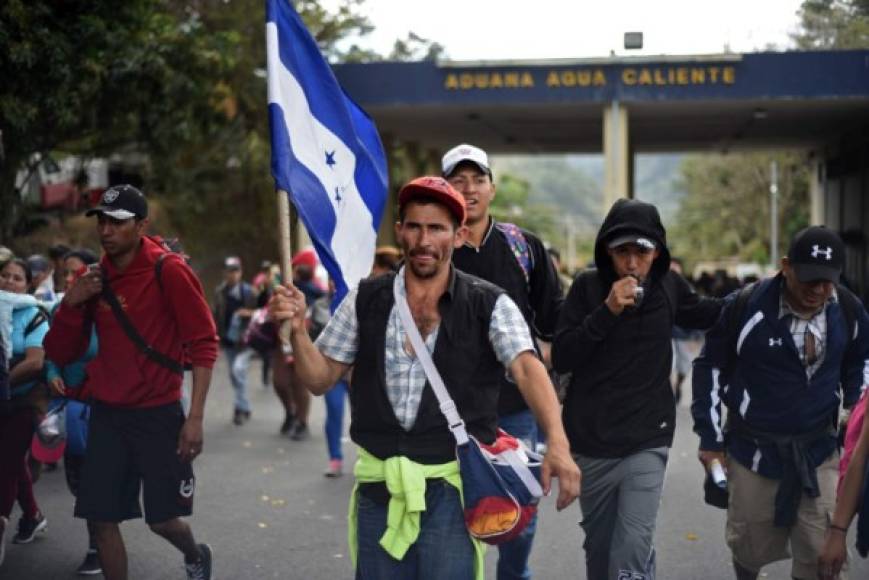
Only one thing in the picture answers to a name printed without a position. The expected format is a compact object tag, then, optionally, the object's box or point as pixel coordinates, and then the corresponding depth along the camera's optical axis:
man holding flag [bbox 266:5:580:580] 3.89
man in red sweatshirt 5.58
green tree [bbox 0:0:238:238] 13.89
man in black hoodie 4.99
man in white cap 5.49
